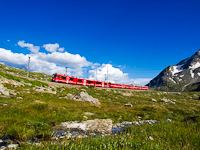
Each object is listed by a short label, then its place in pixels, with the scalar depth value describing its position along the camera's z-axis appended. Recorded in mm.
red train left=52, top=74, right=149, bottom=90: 43338
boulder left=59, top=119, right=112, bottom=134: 7495
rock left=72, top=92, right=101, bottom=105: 18995
